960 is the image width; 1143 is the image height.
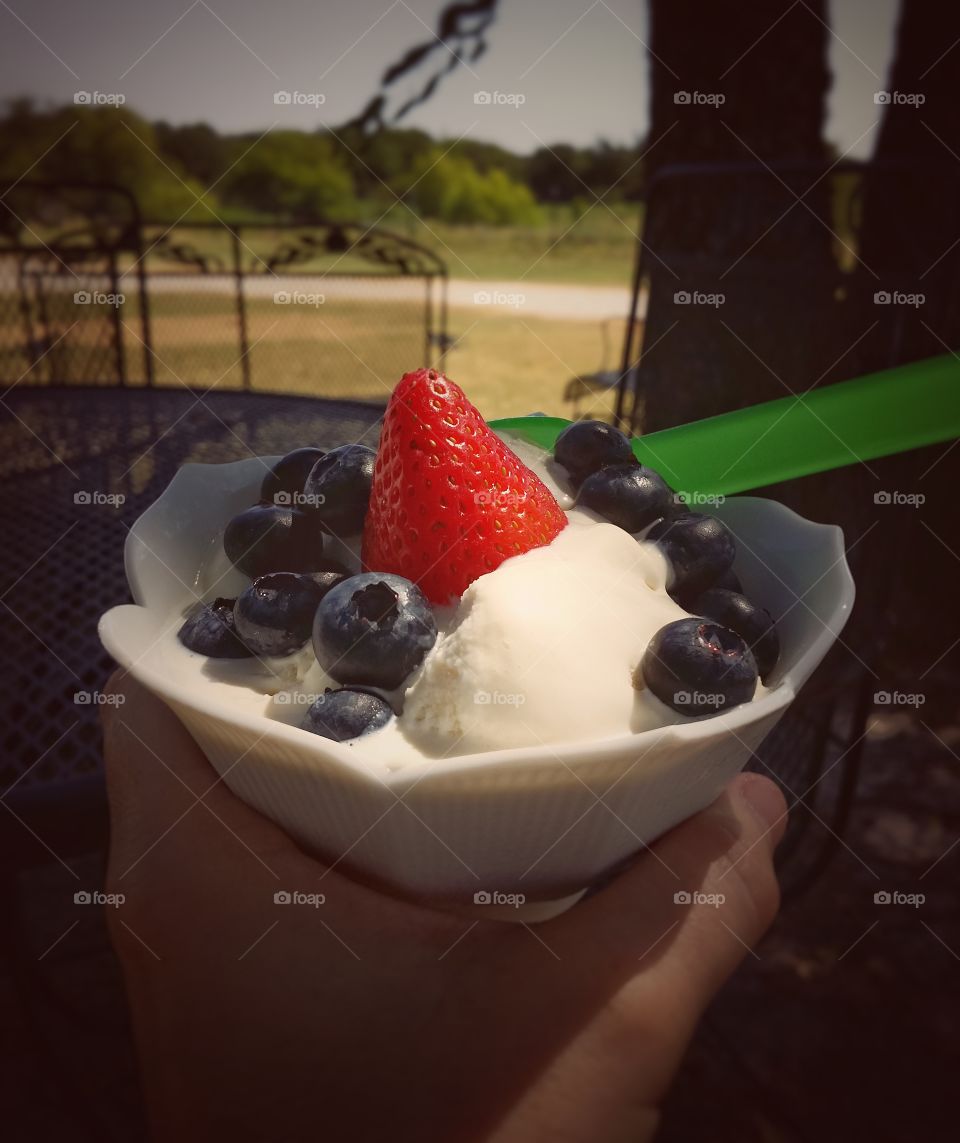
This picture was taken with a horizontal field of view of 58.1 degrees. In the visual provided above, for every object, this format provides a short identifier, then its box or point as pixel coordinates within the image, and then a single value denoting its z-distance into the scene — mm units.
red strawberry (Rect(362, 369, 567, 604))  130
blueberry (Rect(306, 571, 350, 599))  131
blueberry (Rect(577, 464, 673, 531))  147
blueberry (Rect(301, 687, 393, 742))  107
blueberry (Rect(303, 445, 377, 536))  146
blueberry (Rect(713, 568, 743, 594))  140
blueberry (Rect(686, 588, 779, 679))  128
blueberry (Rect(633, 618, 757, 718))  109
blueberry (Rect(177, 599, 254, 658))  126
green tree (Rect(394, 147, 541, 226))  11572
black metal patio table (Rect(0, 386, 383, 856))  169
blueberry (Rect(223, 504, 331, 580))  139
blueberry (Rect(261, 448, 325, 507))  155
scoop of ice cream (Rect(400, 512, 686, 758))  106
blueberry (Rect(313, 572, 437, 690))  113
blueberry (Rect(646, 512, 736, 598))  137
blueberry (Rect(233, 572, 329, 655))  122
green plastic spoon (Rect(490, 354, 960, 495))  164
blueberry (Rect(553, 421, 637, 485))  158
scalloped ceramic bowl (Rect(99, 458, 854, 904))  93
